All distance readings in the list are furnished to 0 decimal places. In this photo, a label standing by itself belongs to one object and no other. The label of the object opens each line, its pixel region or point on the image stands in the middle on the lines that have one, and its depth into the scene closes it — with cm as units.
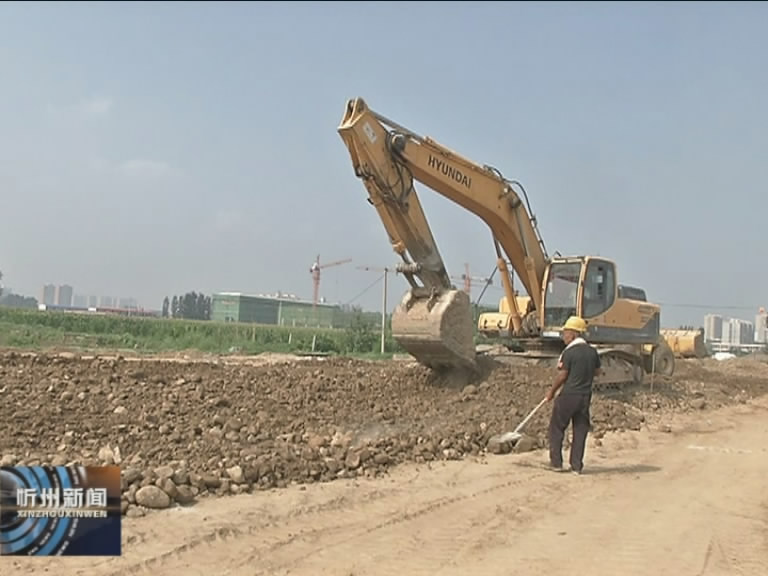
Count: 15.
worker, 835
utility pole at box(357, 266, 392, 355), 3042
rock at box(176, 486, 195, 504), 624
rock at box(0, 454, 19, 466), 683
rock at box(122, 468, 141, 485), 630
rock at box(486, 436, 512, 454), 921
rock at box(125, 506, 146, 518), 580
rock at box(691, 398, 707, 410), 1493
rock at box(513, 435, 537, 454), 931
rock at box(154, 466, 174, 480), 640
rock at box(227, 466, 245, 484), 682
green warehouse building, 8275
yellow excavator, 1162
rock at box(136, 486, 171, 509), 605
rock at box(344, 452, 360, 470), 769
